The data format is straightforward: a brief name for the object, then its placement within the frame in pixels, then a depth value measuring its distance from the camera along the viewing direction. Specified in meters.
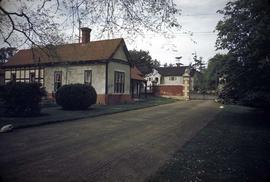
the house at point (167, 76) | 65.31
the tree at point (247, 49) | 11.20
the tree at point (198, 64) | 103.89
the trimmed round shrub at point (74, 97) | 20.50
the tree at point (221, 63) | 14.10
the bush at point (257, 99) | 12.19
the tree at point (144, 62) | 67.88
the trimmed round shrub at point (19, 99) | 15.72
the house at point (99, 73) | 27.95
